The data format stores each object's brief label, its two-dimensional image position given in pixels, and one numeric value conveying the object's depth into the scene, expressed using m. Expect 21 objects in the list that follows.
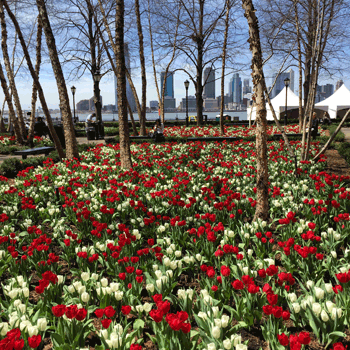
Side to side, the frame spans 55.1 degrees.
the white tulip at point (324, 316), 2.33
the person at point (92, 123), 18.99
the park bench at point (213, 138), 13.84
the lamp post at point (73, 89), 30.23
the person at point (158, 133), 15.12
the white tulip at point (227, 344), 2.00
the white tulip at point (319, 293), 2.60
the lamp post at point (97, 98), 23.14
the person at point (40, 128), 18.18
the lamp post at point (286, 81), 26.64
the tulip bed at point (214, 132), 17.62
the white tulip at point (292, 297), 2.56
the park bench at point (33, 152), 11.27
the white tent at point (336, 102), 34.38
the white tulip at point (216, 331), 2.11
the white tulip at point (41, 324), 2.30
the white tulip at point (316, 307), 2.37
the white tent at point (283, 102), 33.09
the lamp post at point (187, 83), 28.20
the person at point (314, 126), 13.48
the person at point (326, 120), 25.55
